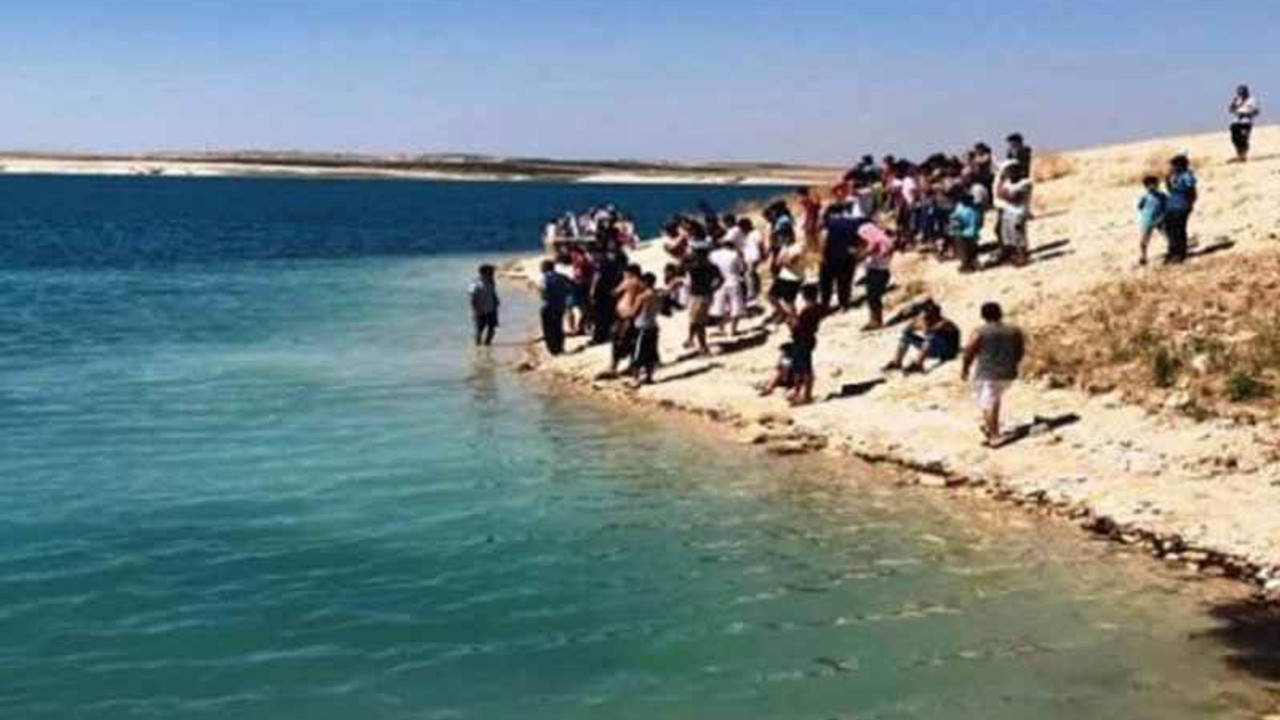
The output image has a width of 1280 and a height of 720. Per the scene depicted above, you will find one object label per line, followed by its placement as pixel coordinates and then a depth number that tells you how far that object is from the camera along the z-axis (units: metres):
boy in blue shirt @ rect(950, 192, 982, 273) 30.31
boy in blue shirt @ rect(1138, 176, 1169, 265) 27.31
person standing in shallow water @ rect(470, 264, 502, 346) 35.19
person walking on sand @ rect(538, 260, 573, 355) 31.52
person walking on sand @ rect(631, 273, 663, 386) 27.59
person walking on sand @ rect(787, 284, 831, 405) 24.36
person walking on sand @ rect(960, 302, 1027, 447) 20.20
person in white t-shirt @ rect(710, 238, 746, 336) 30.61
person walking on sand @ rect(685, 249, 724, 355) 29.06
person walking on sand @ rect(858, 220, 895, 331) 28.39
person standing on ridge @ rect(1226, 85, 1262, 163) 35.25
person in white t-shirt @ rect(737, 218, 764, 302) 32.28
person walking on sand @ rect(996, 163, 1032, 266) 29.78
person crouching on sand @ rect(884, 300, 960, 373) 25.22
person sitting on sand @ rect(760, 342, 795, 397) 25.28
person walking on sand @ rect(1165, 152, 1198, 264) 26.66
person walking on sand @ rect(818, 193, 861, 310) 29.42
